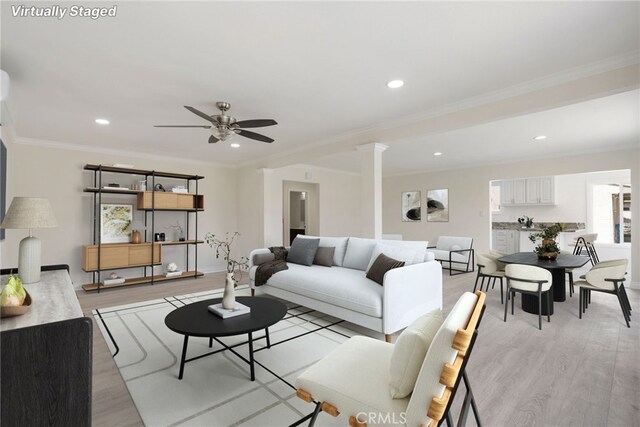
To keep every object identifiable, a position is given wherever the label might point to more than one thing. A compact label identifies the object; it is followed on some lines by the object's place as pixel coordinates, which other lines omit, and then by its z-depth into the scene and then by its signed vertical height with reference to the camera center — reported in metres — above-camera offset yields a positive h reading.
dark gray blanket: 4.05 -0.73
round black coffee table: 2.05 -0.79
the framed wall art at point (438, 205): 7.52 +0.27
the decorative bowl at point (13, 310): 1.34 -0.43
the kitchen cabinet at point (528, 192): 6.99 +0.59
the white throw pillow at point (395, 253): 3.37 -0.43
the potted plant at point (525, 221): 7.29 -0.14
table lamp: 2.12 -0.06
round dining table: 3.53 -0.59
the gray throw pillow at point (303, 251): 4.27 -0.52
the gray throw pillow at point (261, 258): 4.41 -0.62
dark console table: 1.05 -0.58
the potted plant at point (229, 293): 2.41 -0.62
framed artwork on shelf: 5.16 -0.10
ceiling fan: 2.88 +0.91
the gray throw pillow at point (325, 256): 4.19 -0.57
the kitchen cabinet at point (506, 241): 7.36 -0.64
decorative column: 4.17 +0.39
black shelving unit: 4.91 +0.08
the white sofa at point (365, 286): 2.78 -0.75
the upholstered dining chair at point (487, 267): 4.12 -0.72
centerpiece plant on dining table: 3.92 -0.39
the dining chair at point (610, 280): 3.23 -0.72
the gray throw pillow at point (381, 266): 3.20 -0.55
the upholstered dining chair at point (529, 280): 3.25 -0.71
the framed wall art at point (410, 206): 8.09 +0.27
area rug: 1.80 -1.20
